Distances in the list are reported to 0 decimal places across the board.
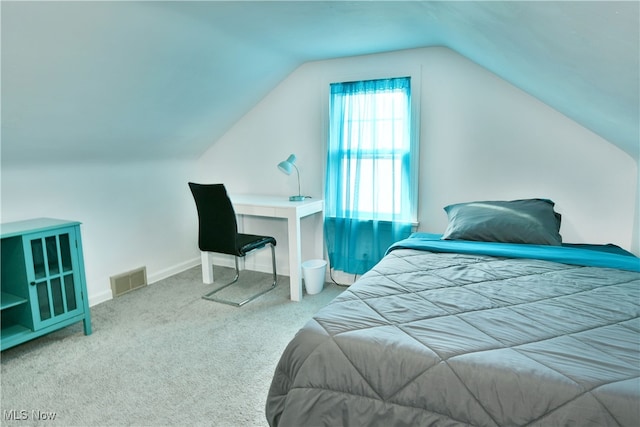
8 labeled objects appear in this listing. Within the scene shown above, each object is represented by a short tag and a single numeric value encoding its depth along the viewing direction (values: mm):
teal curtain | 3156
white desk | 3158
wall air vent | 3309
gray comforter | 1071
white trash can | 3332
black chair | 3041
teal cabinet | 2348
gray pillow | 2459
